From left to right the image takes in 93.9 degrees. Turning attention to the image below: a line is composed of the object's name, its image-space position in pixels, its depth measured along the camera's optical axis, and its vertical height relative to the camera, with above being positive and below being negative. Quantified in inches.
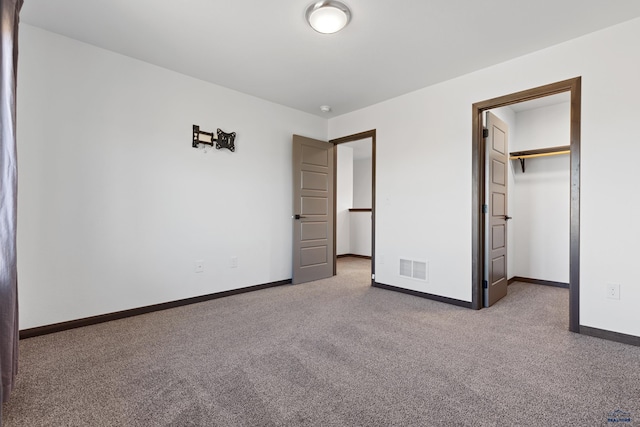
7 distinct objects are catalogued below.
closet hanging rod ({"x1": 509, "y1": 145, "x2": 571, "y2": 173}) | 156.7 +34.3
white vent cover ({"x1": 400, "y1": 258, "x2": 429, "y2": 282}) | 140.7 -26.6
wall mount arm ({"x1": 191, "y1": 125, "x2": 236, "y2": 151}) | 132.8 +34.4
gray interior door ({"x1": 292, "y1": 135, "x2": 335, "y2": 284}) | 167.9 +2.6
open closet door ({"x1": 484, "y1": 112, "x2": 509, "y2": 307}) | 127.6 +1.4
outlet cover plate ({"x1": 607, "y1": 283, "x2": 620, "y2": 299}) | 93.0 -23.4
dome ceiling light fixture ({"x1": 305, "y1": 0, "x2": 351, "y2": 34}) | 84.4 +58.0
